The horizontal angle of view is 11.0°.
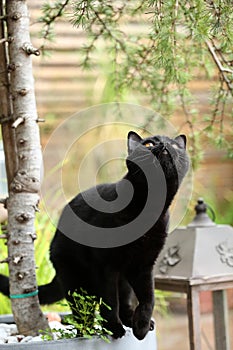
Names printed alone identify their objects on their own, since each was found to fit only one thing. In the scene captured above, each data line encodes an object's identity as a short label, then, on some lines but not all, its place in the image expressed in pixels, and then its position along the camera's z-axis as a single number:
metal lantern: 2.38
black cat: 2.09
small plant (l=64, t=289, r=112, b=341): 2.09
